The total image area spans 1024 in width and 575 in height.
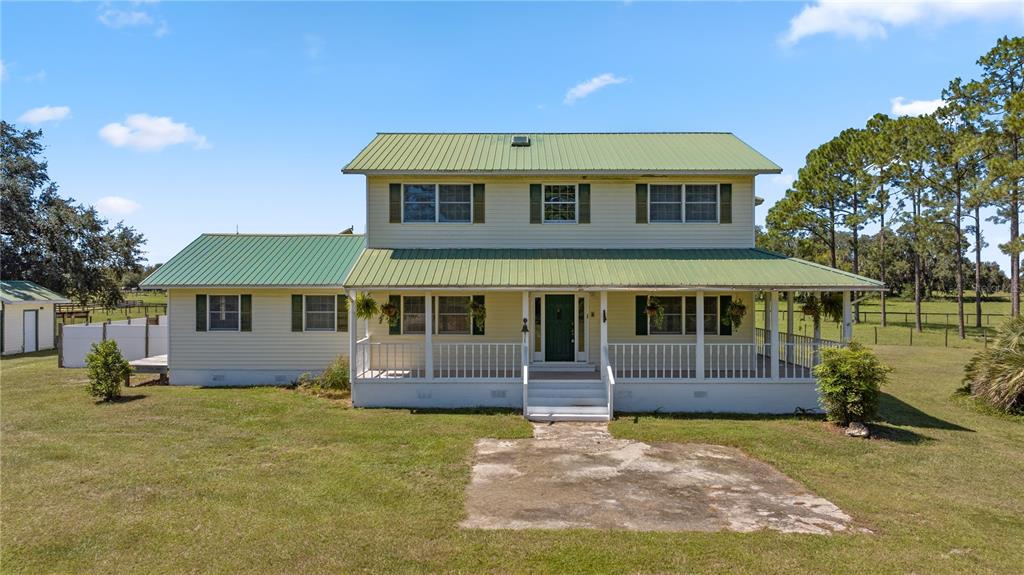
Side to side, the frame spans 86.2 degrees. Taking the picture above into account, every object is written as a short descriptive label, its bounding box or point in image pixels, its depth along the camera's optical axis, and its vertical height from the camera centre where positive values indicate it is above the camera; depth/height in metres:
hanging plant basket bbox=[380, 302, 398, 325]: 14.41 -0.28
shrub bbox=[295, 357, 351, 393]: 15.26 -2.16
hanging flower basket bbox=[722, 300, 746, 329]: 14.35 -0.35
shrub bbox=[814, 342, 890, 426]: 11.59 -1.75
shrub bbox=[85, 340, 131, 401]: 13.94 -1.72
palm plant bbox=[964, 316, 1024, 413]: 13.32 -1.91
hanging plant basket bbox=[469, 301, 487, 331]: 14.64 -0.30
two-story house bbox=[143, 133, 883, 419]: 13.47 +0.34
